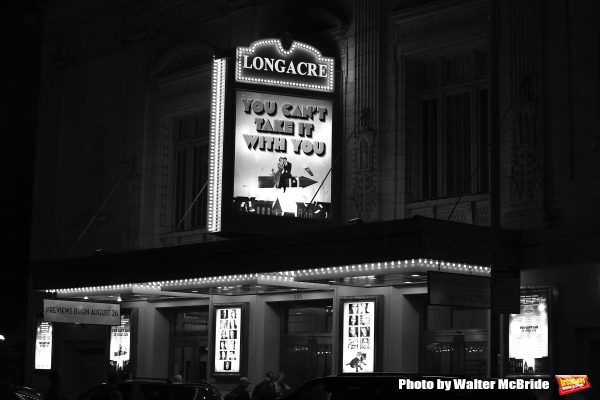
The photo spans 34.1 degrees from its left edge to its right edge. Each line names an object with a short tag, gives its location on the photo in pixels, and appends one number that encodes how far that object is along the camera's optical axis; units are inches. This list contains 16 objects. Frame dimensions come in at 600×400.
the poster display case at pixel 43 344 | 1190.3
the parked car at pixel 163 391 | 619.8
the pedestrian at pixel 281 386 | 848.3
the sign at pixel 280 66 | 884.6
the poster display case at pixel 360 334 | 843.4
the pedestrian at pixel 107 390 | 614.9
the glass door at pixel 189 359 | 1045.8
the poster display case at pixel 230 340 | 967.6
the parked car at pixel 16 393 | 603.8
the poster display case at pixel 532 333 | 739.4
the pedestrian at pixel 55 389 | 618.2
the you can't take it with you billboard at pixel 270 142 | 870.4
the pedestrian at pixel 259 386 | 775.1
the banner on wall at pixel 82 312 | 926.4
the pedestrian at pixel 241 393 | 746.0
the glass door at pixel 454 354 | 808.3
